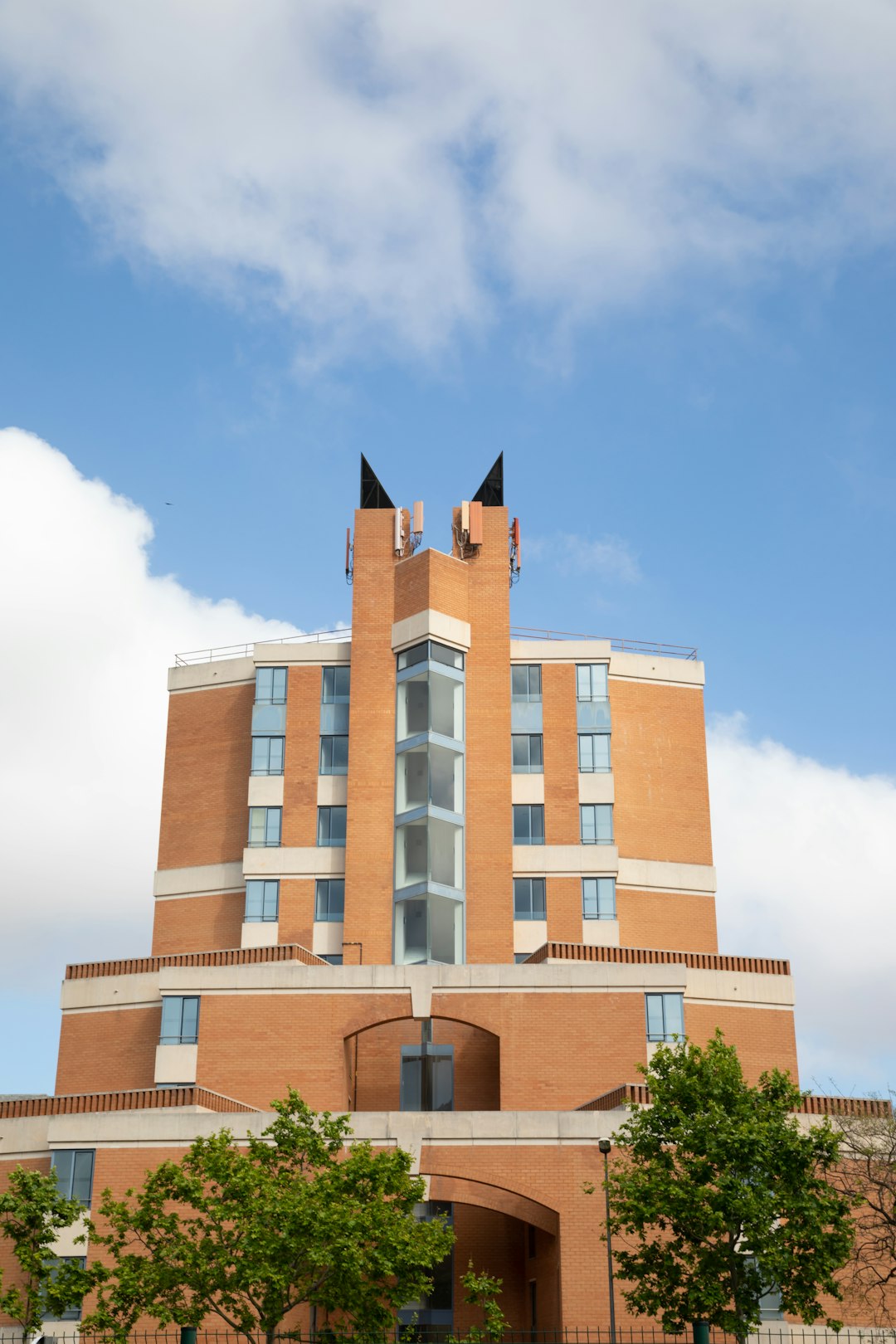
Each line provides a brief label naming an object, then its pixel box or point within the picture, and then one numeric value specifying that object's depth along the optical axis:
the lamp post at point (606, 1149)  35.39
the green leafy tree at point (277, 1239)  33.16
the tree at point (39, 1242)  33.88
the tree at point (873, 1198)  40.94
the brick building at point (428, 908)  49.31
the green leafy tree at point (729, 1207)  33.62
